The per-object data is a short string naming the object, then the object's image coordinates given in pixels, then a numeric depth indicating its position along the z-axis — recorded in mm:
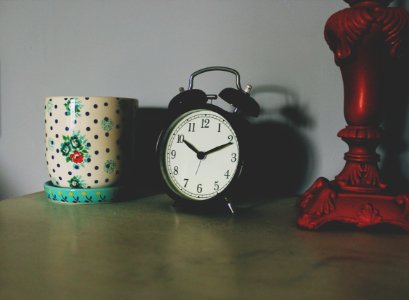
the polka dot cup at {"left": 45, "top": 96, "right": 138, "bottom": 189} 833
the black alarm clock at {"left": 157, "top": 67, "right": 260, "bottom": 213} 776
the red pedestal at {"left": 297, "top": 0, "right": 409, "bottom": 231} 659
